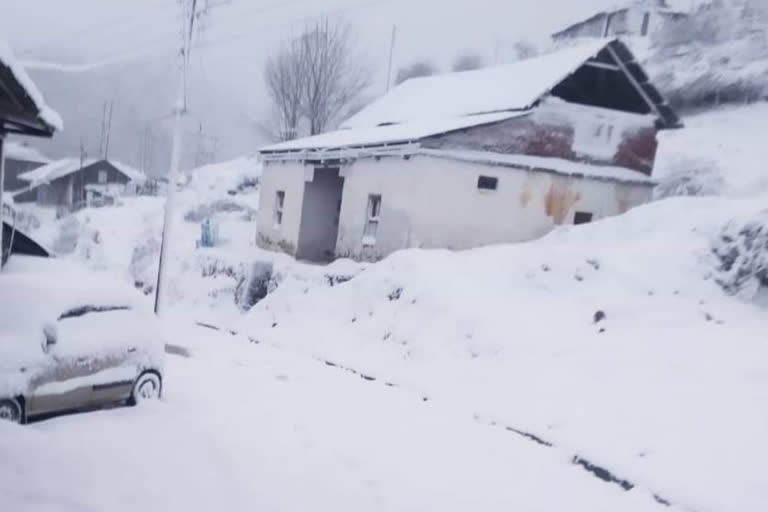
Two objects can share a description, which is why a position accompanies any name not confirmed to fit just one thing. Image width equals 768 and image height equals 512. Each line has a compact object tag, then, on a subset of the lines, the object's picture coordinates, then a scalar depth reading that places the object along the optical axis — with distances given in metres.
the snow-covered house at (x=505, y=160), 16.58
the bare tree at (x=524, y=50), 60.92
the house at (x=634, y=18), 51.38
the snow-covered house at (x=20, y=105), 6.25
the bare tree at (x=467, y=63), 60.97
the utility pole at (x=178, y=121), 14.69
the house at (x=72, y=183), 48.86
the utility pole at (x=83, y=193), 49.01
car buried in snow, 6.01
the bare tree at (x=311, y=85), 41.41
